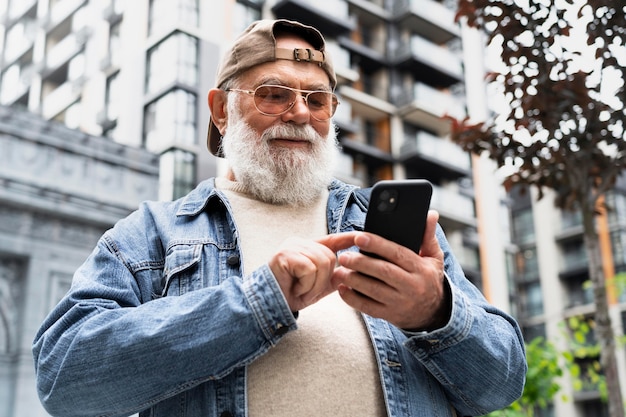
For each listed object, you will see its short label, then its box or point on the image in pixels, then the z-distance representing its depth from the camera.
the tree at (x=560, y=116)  2.73
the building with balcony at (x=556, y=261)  23.31
